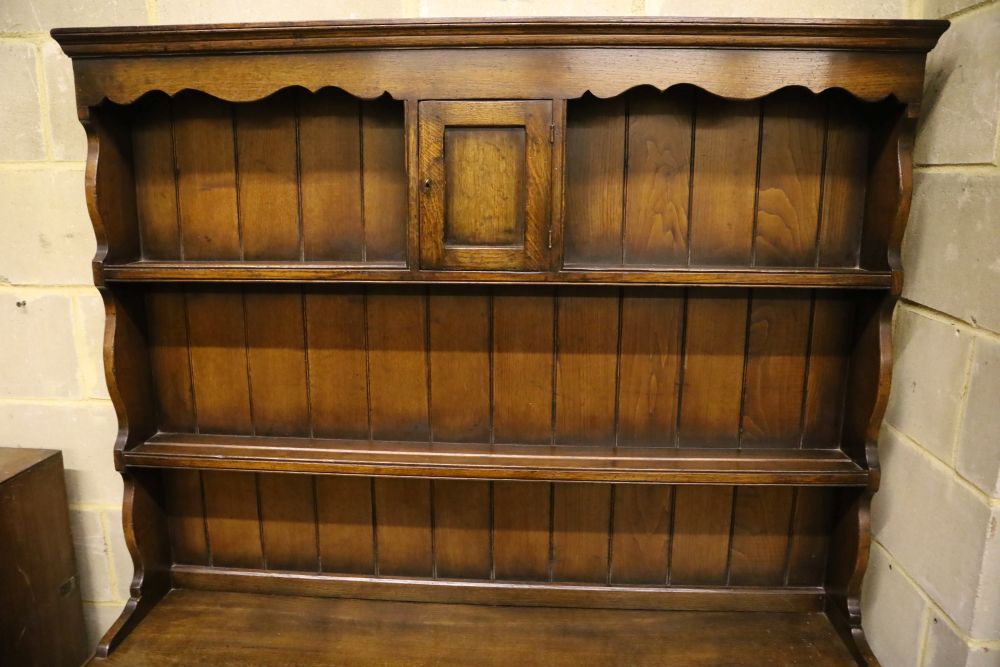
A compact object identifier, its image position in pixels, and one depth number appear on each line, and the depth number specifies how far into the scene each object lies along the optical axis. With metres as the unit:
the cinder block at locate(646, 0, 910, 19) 1.38
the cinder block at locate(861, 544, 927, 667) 1.33
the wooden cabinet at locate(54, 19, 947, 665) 1.25
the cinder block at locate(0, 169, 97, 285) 1.55
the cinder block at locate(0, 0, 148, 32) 1.47
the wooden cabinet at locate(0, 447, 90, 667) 1.46
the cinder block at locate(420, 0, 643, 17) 1.41
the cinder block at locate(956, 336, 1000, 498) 1.13
